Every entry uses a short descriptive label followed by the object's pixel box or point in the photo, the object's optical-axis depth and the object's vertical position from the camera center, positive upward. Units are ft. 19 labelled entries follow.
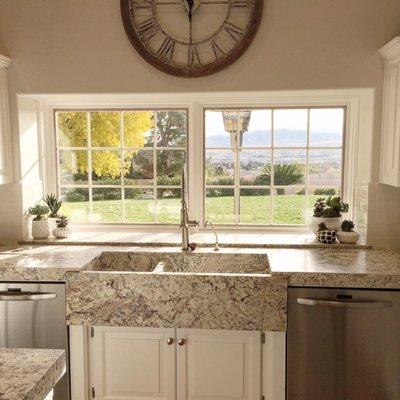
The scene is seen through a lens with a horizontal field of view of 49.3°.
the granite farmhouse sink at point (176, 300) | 6.93 -1.97
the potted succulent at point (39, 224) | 9.29 -0.99
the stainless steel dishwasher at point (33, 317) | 7.23 -2.32
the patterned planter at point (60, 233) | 9.34 -1.19
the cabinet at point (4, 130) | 8.63 +0.96
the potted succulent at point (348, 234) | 8.61 -1.13
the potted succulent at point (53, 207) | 9.57 -0.65
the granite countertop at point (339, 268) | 6.81 -1.49
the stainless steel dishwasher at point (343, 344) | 6.83 -2.67
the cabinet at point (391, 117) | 7.52 +1.09
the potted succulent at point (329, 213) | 8.93 -0.74
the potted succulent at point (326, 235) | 8.71 -1.17
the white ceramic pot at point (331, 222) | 8.93 -0.93
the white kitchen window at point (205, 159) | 9.66 +0.42
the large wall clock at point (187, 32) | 8.32 +2.80
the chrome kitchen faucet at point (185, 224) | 8.51 -0.91
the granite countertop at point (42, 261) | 7.20 -1.47
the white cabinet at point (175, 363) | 7.14 -3.10
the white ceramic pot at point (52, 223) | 9.50 -1.00
